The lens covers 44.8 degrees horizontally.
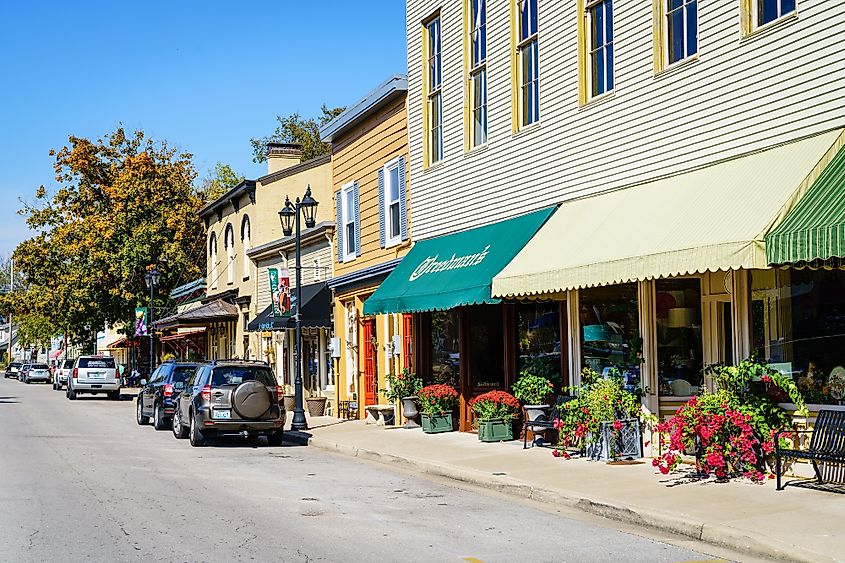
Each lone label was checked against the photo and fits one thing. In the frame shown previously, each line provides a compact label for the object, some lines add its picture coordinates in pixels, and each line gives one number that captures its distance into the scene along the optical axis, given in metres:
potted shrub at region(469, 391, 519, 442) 18.03
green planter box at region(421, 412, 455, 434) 20.47
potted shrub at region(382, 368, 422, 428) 21.94
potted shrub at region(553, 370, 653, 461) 14.42
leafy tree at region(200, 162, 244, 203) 62.03
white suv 44.84
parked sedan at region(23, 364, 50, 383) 79.12
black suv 25.69
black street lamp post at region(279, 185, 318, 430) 22.70
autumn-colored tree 52.06
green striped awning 10.07
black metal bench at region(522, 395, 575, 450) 16.48
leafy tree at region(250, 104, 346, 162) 61.09
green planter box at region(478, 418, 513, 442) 18.05
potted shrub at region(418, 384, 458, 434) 20.45
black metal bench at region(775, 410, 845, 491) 10.70
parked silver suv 20.12
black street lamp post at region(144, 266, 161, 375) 43.38
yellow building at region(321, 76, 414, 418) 23.23
